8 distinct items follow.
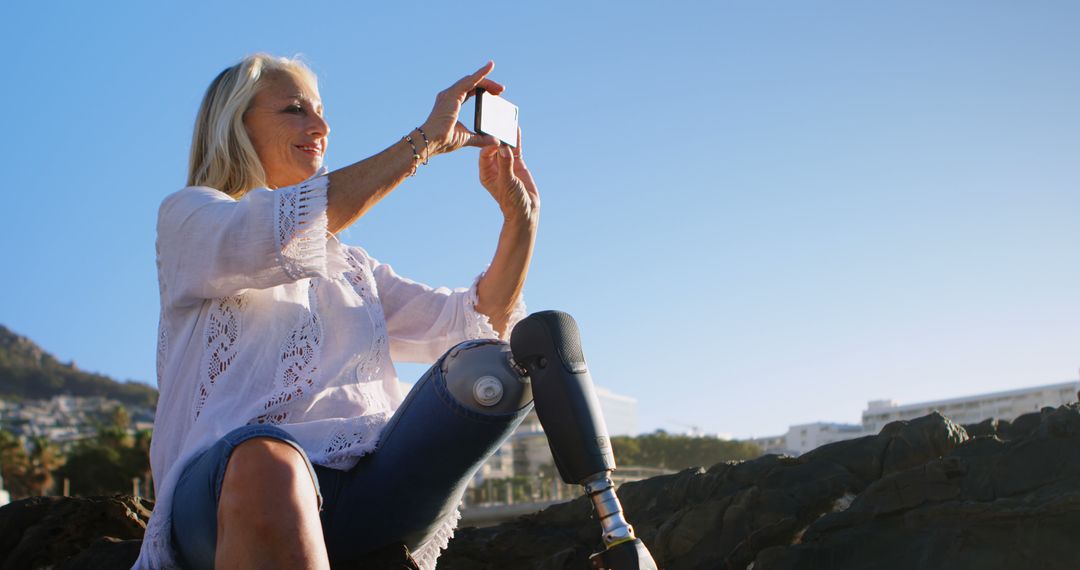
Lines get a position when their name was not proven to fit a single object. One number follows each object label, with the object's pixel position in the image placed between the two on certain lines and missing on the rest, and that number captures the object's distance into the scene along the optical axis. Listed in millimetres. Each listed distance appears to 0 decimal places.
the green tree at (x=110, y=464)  56094
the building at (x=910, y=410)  90188
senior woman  1919
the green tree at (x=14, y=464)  57094
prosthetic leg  1850
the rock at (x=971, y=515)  2209
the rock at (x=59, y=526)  3584
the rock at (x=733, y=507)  2848
